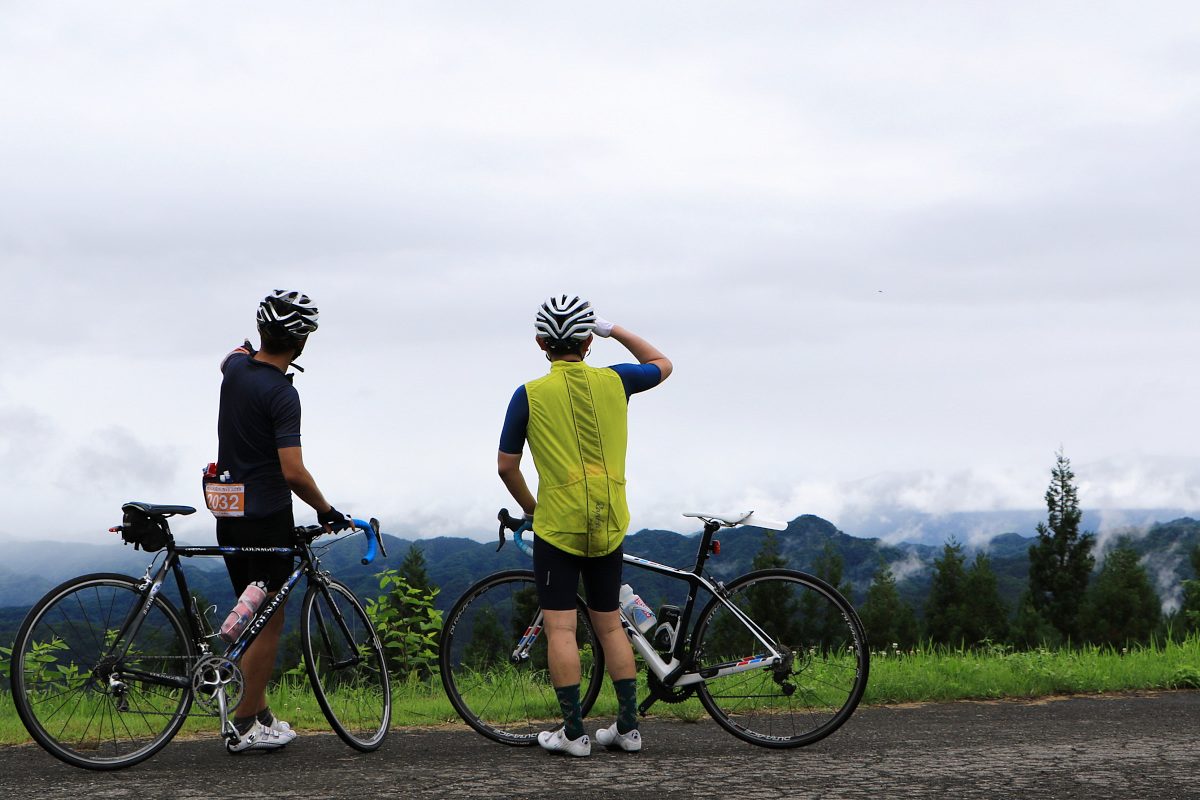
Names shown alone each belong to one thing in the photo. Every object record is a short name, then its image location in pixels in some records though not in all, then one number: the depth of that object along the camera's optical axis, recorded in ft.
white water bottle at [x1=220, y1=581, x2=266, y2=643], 17.40
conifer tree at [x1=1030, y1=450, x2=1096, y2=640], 288.71
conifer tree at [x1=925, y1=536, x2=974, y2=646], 284.82
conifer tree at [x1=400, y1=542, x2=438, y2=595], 248.48
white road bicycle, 18.44
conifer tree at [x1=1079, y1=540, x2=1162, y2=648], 258.16
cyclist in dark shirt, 17.52
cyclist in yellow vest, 17.07
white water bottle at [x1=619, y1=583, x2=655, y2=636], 18.62
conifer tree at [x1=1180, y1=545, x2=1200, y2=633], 192.85
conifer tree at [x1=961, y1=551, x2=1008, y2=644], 280.92
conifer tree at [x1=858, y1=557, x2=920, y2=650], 258.78
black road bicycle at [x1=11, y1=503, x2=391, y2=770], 16.56
